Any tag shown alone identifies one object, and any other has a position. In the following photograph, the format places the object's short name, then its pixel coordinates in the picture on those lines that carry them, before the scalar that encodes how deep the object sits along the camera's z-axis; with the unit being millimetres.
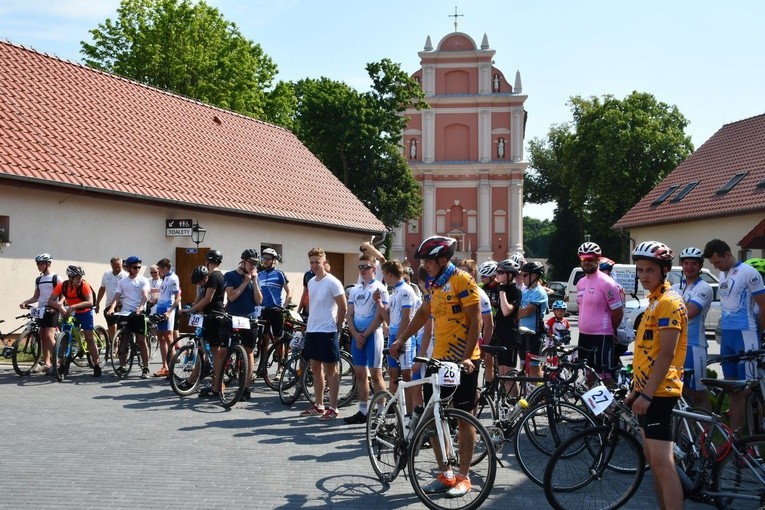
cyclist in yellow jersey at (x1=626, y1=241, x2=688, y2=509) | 5555
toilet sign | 22359
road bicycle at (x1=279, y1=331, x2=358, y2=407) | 12062
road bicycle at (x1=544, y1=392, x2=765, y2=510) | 6113
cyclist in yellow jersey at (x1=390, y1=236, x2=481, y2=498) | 6957
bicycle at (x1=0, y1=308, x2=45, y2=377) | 14352
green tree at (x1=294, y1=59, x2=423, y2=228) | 49625
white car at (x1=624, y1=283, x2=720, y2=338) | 25625
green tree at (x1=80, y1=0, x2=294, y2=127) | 41031
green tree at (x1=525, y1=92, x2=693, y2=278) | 57656
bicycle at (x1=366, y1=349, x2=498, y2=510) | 6484
